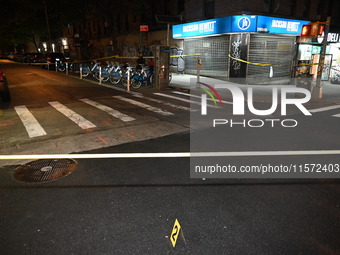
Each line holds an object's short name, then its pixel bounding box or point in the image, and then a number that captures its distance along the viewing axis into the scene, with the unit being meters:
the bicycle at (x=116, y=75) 16.26
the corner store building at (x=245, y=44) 16.73
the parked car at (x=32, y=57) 33.36
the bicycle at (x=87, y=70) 18.08
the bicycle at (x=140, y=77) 14.70
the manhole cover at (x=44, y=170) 4.34
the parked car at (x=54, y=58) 26.01
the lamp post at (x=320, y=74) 11.51
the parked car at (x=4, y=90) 10.12
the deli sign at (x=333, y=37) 20.44
